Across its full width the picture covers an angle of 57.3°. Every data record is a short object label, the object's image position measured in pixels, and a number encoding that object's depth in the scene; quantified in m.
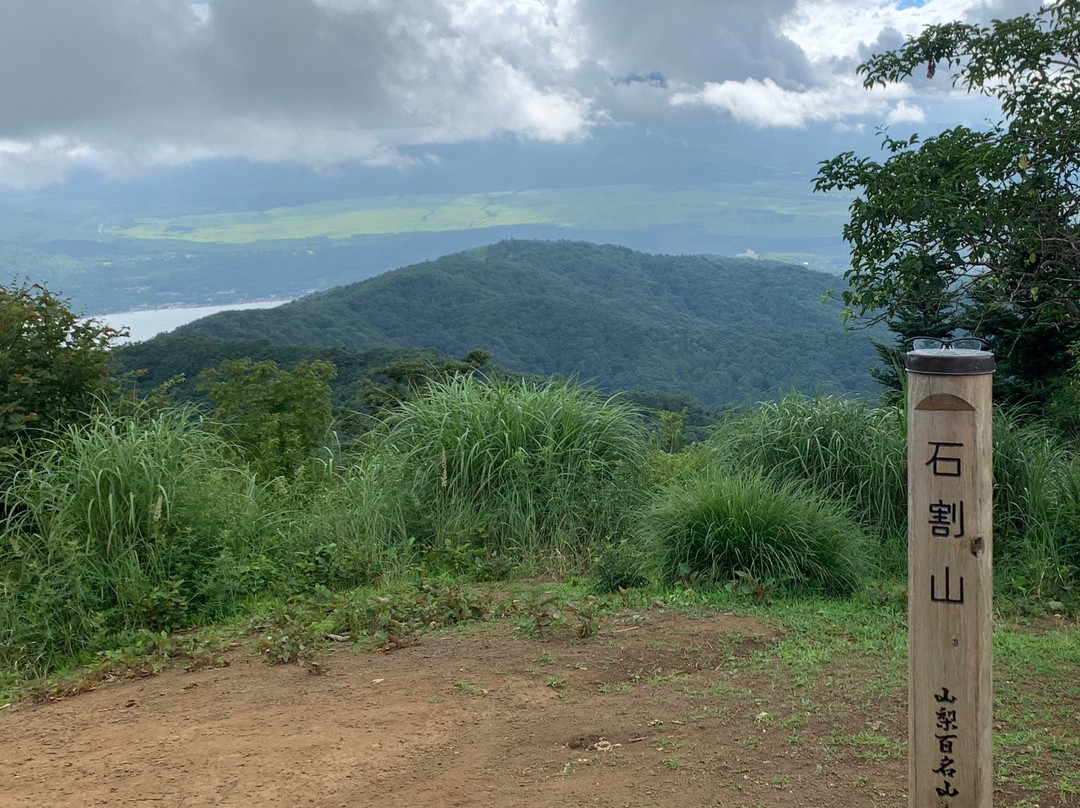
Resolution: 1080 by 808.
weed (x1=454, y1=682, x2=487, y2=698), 4.27
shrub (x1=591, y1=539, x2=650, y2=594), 5.95
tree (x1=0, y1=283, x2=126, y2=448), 7.75
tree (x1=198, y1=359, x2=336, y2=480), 11.94
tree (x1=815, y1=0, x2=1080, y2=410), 9.42
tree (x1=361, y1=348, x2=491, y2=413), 14.04
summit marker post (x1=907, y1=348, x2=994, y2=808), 2.39
